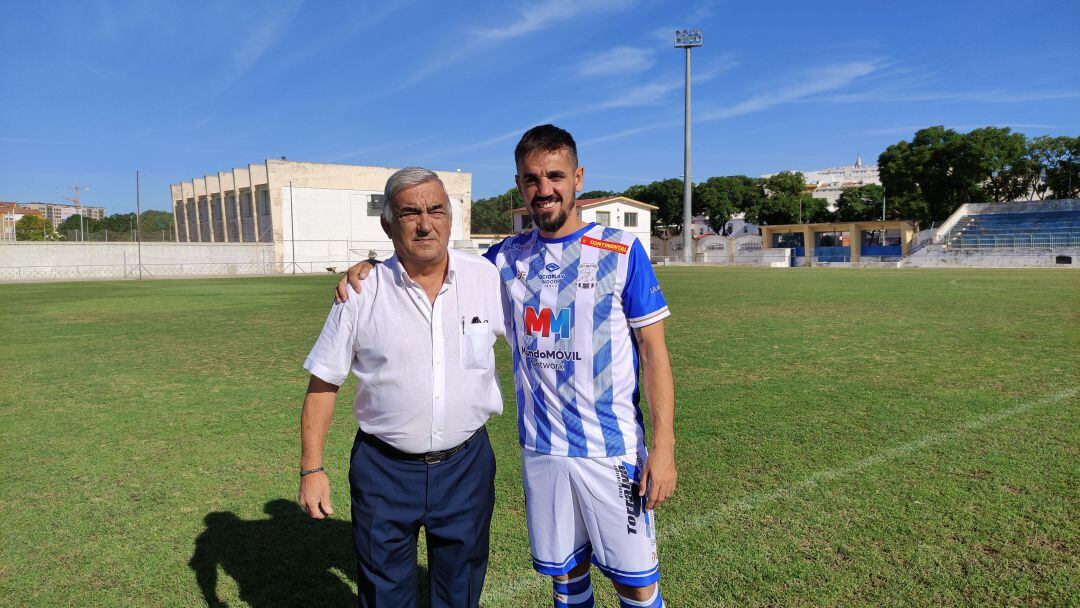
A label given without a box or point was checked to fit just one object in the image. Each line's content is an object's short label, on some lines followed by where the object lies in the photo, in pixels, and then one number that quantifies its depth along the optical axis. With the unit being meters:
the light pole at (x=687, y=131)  55.31
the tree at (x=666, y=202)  81.50
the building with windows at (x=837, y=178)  118.31
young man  2.37
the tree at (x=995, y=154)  59.75
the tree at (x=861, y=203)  73.25
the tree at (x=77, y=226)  86.18
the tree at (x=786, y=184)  79.88
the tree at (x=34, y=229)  75.31
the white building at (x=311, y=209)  50.72
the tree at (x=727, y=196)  79.88
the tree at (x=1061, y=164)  62.44
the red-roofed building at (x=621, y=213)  64.69
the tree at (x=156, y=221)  94.99
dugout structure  60.94
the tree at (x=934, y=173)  61.62
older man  2.31
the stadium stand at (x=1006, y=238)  47.25
